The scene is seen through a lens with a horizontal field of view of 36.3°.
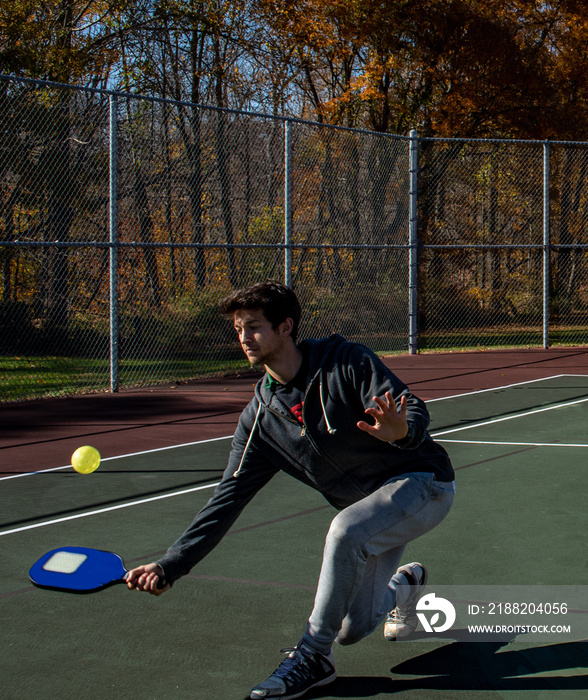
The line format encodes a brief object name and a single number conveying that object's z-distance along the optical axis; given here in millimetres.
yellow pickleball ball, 4602
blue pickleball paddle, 3143
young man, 3195
